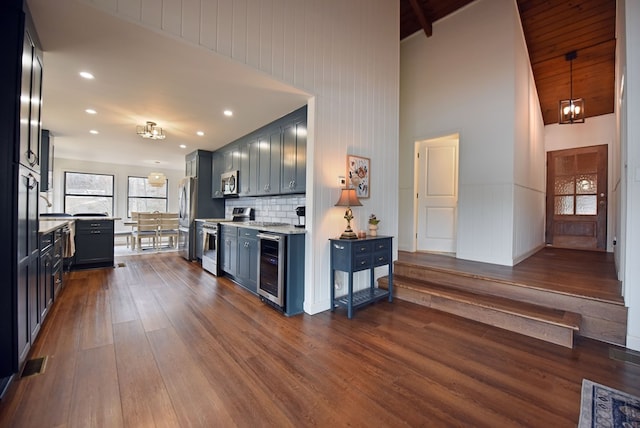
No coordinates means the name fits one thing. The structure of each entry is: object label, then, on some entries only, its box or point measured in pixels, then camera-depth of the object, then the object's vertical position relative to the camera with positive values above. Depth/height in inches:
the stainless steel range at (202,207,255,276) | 181.6 -21.3
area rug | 59.7 -44.7
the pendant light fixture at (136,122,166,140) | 169.5 +49.3
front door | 225.0 +14.7
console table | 119.3 -21.7
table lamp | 124.4 +4.3
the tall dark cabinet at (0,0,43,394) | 68.4 +8.4
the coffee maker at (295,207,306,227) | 149.0 -0.6
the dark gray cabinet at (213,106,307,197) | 142.3 +33.1
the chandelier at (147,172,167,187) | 280.2 +31.9
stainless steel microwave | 205.6 +22.1
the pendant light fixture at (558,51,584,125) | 185.0 +72.1
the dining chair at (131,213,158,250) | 269.7 -16.6
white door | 196.9 +14.4
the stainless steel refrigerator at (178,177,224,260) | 233.0 +2.7
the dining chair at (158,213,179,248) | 284.8 -15.5
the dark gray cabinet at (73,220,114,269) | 192.9 -24.4
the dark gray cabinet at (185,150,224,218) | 243.6 +23.7
